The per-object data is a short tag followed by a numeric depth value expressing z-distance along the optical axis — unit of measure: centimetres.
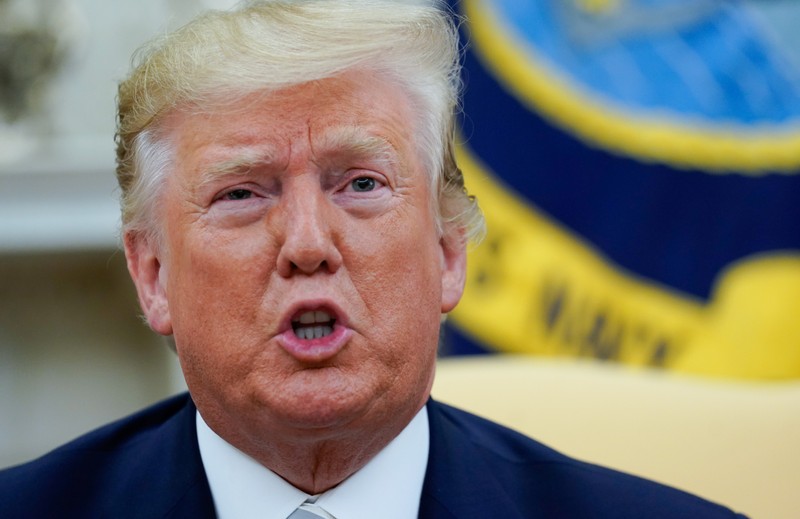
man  156
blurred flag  254
